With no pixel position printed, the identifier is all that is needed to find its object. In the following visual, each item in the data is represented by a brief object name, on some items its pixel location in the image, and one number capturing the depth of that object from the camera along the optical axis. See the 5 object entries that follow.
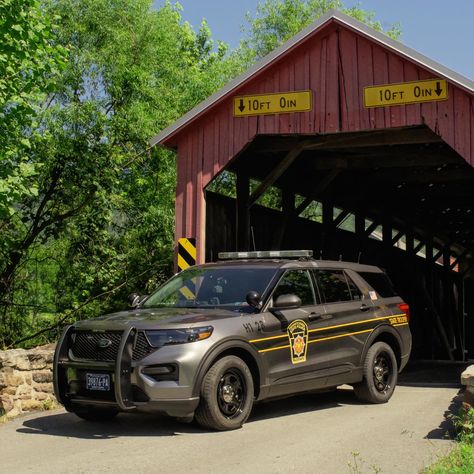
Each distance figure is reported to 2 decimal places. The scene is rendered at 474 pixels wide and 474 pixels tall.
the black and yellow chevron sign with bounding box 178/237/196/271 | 13.21
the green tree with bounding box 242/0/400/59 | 35.44
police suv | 7.02
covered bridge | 11.84
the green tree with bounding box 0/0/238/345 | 17.67
